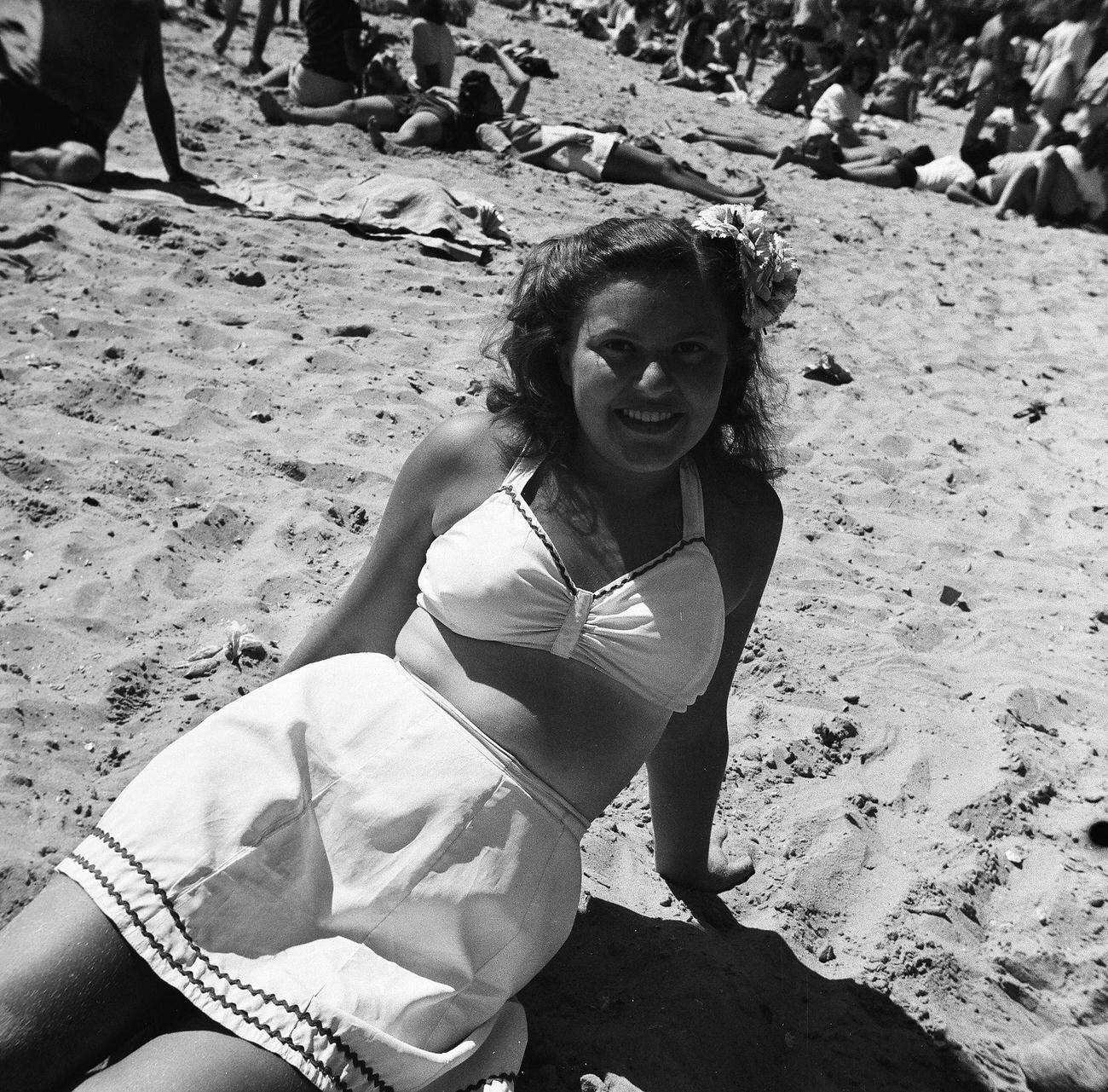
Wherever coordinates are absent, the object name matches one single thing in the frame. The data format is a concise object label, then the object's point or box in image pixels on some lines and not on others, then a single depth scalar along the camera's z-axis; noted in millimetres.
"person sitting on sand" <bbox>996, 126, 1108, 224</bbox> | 8156
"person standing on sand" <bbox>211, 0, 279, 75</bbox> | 8734
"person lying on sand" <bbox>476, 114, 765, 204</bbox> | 6906
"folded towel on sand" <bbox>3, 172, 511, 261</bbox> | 5359
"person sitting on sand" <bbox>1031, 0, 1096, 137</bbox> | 9734
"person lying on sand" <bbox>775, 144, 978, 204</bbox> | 8672
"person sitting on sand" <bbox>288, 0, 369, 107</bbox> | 7648
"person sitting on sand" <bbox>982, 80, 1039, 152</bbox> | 9891
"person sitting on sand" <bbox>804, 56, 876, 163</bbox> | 9343
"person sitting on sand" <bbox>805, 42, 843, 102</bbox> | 11562
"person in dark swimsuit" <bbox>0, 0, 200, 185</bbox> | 5316
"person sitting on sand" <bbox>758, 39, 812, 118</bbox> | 11852
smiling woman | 1413
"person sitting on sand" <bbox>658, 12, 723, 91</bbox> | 12094
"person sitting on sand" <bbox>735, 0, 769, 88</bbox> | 14573
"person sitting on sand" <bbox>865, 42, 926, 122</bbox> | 13352
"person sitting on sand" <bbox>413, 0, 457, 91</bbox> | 8211
